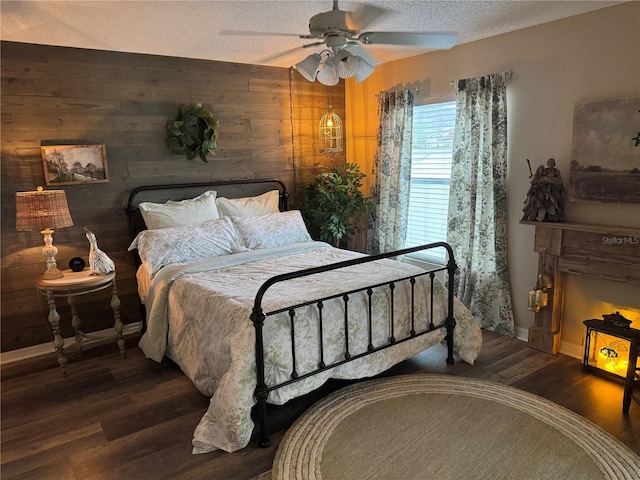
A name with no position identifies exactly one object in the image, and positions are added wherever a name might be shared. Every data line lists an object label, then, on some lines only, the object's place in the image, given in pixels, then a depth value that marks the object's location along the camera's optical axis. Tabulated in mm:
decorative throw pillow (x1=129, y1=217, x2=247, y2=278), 3617
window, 4289
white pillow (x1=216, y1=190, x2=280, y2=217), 4312
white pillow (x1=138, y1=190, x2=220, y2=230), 3881
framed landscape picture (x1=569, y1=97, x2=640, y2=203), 2982
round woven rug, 2264
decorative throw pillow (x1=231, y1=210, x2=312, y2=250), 4074
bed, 2486
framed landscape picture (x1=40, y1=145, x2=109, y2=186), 3580
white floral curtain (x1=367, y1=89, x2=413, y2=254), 4512
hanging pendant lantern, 4797
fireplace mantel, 3004
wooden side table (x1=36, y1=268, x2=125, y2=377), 3311
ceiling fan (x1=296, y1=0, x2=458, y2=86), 2408
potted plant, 4621
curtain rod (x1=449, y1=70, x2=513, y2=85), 3627
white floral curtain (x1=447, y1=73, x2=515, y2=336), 3734
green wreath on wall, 4113
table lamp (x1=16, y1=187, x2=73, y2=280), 3252
